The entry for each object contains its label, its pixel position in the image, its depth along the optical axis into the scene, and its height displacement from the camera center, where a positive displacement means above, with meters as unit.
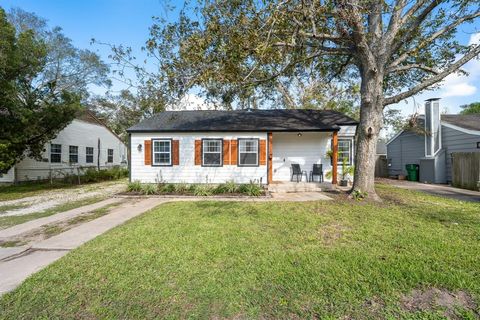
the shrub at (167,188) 10.79 -1.04
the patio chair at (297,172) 12.60 -0.45
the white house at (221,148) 12.04 +0.79
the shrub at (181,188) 10.84 -1.06
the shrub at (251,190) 9.98 -1.08
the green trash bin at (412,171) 15.52 -0.58
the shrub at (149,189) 10.47 -1.05
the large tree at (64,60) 22.11 +10.88
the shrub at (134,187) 10.86 -0.98
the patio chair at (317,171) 12.38 -0.41
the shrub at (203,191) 10.18 -1.12
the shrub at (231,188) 10.53 -1.03
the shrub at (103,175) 16.00 -0.67
